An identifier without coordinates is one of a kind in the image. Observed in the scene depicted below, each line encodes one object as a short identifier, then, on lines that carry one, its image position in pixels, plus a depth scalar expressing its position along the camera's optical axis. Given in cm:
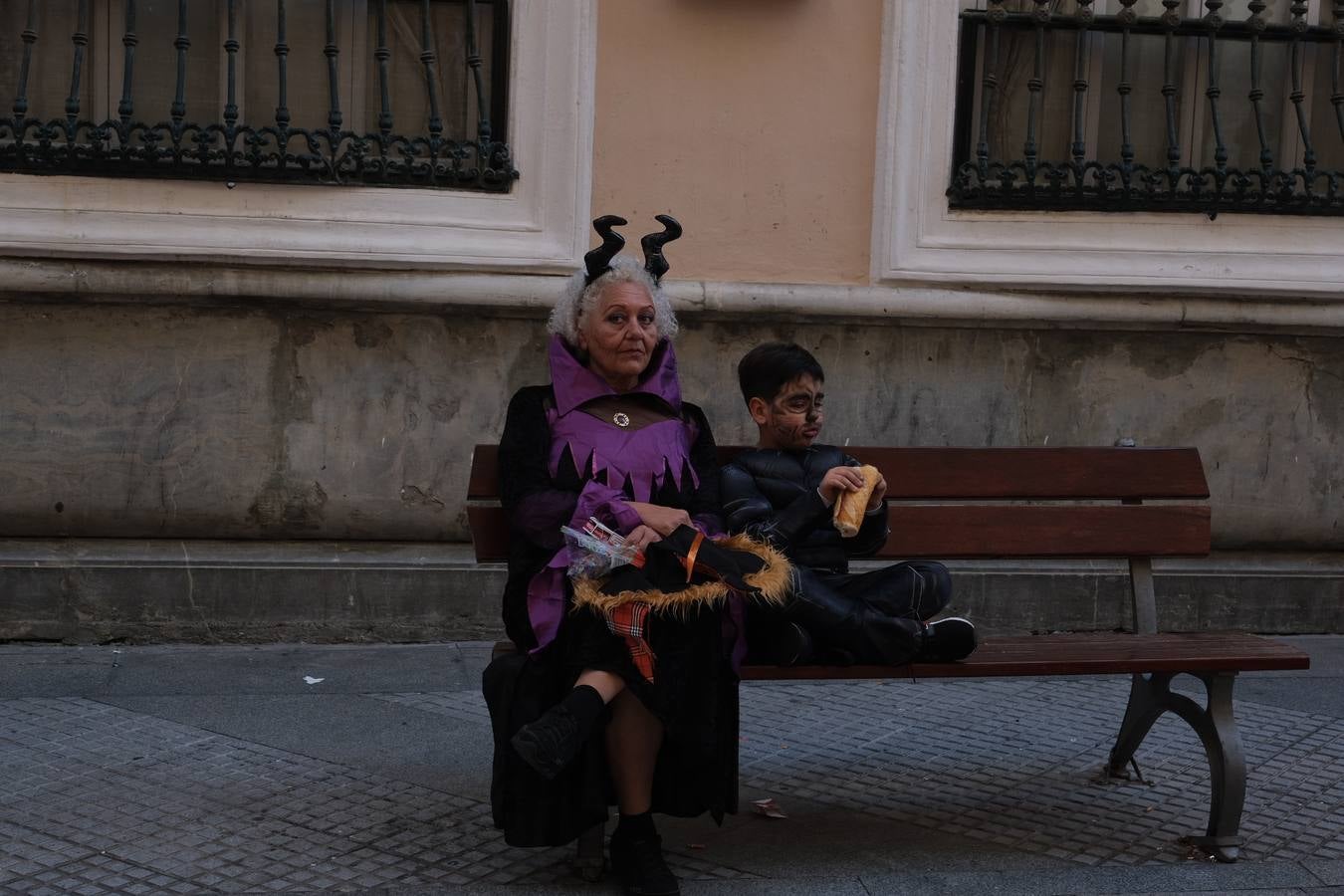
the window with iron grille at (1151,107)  658
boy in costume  391
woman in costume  369
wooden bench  414
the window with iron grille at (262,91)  602
